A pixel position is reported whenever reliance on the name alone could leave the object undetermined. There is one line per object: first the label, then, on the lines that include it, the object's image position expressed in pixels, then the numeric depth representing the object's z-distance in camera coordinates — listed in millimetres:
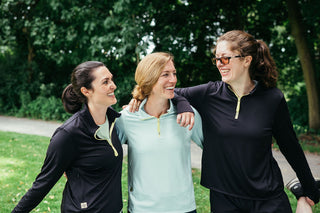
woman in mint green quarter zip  2613
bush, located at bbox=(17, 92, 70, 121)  13766
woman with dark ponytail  2406
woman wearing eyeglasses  2471
